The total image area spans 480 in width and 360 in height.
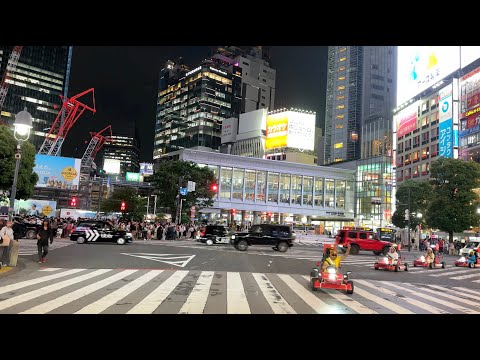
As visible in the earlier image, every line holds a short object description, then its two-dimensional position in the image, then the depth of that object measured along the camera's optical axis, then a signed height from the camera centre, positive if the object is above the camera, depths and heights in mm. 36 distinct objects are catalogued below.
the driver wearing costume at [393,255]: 19016 -1434
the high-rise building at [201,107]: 163200 +46460
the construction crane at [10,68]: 145262 +53300
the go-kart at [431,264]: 21984 -1984
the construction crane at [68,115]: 94938 +22747
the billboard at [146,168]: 80688 +9055
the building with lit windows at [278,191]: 93812 +7161
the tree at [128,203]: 71700 +1609
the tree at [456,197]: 41438 +3413
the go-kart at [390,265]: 18953 -1873
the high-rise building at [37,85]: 153625 +49073
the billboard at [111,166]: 115344 +12957
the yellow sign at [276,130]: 95000 +21565
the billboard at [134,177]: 100175 +8725
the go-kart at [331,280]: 11188 -1654
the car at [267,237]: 28359 -1312
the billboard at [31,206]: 52231 -60
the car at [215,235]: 32794 -1591
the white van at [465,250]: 33531 -1729
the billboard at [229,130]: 130125 +28692
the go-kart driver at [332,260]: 11841 -1112
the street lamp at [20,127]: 15102 +2989
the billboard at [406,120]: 82875 +23051
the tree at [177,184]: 55094 +4466
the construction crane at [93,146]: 125000 +21162
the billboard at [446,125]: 66188 +17697
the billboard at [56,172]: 51750 +4667
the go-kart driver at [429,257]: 21859 -1590
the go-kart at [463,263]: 23122 -1897
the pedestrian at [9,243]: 13511 -1289
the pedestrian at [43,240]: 15750 -1321
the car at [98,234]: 28266 -1733
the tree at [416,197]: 55312 +4250
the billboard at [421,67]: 69750 +30560
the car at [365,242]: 31172 -1349
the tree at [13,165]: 31984 +3364
